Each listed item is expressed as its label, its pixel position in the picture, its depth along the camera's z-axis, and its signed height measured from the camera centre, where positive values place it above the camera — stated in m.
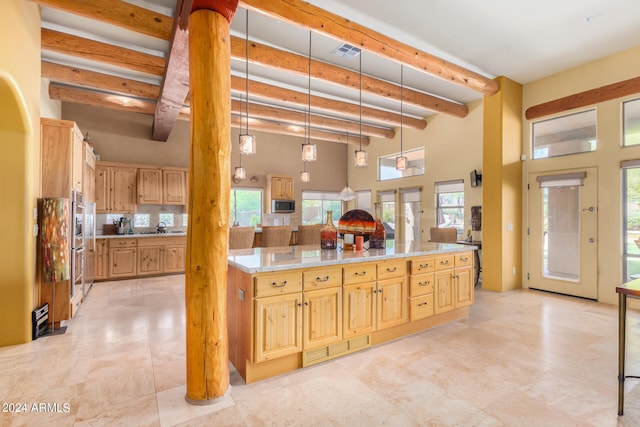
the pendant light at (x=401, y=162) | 4.99 +0.82
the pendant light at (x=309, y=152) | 4.00 +0.79
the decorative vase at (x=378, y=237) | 3.56 -0.25
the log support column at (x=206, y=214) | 2.20 +0.00
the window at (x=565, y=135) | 4.85 +1.27
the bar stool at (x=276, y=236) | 5.89 -0.40
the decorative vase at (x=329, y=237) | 3.39 -0.24
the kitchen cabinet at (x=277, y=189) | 8.38 +0.68
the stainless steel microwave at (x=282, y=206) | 8.32 +0.22
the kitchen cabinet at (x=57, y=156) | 3.61 +0.67
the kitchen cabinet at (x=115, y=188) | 6.34 +0.52
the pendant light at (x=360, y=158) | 4.35 +0.77
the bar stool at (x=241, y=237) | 5.20 -0.38
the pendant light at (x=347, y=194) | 6.38 +0.40
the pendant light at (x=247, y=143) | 3.70 +0.83
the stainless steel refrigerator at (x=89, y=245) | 4.75 -0.48
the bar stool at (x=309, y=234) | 6.38 -0.40
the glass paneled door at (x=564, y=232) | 4.79 -0.29
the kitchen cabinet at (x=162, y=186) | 6.66 +0.60
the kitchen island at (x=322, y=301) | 2.44 -0.77
